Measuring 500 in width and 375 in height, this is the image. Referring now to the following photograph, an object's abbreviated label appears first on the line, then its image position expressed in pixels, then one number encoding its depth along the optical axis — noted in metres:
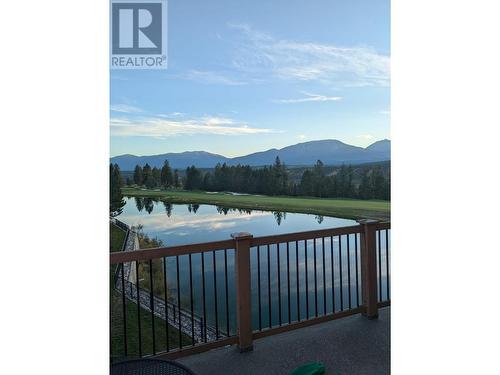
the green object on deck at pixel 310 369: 2.45
